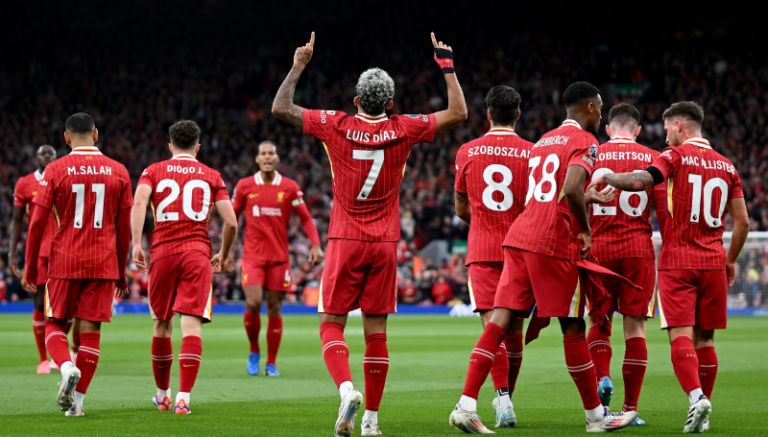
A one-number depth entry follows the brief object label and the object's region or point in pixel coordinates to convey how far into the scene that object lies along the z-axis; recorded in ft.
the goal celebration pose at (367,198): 41.27
